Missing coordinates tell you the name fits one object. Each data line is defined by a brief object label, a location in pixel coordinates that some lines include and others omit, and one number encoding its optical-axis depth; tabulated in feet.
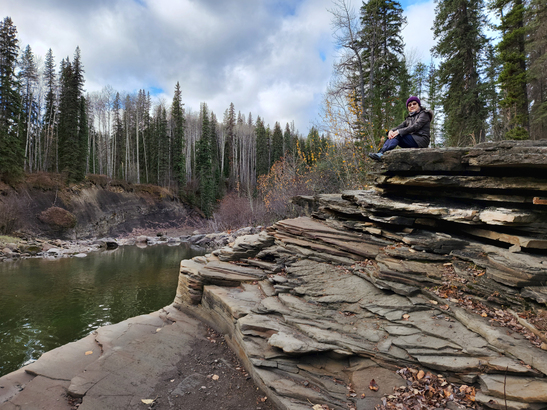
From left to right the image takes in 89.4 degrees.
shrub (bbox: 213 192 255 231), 80.38
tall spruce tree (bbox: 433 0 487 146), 55.47
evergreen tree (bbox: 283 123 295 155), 171.94
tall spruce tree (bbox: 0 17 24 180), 75.20
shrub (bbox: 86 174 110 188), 102.89
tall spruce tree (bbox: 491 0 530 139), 46.44
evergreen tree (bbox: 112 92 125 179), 140.26
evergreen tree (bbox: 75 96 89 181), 97.86
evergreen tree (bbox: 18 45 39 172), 99.66
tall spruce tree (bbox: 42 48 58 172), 111.75
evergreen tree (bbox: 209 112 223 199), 142.35
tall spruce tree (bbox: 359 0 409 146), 45.34
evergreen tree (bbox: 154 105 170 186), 136.98
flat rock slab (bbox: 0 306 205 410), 13.25
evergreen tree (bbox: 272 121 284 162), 169.93
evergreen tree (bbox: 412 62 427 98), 89.26
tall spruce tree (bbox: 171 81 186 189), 138.41
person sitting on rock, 18.85
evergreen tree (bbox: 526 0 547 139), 42.52
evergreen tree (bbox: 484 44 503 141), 57.05
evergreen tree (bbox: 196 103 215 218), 129.50
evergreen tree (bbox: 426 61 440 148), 83.58
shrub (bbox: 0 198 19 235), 66.23
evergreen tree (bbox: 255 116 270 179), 167.12
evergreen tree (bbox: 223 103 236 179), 165.62
